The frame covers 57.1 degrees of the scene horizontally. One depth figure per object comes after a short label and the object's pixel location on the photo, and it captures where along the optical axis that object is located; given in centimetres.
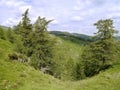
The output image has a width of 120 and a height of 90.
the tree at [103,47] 2648
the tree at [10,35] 5036
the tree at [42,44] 2592
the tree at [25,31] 2803
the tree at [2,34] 4376
